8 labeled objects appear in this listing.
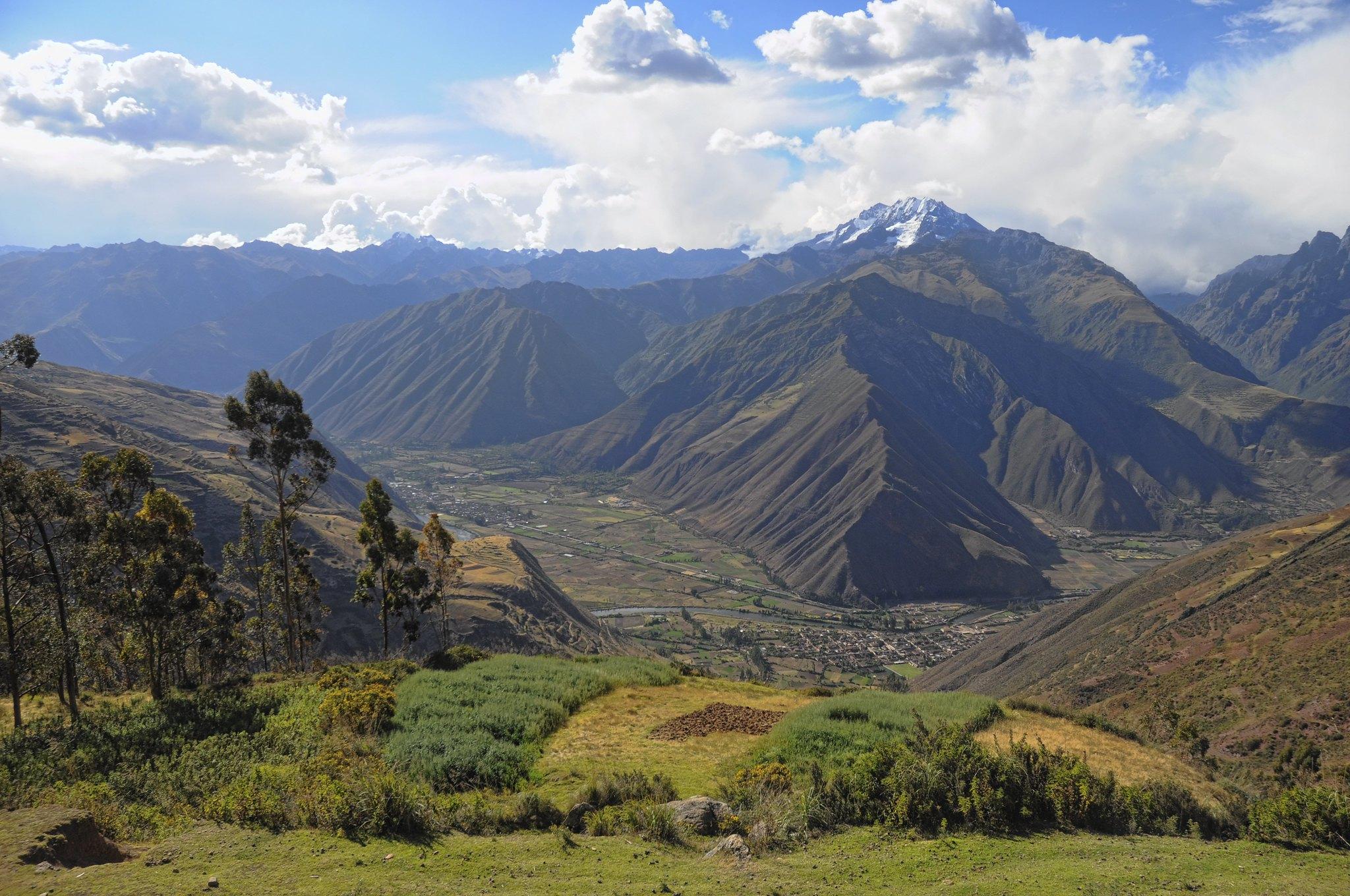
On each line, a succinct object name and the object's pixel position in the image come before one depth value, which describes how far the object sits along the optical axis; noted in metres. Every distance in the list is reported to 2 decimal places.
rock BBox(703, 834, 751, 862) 20.12
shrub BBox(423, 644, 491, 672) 42.88
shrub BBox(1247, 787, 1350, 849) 21.48
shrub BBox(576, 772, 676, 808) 24.66
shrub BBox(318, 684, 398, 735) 30.22
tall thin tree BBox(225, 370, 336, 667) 42.69
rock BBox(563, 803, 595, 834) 23.00
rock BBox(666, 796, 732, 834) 22.55
